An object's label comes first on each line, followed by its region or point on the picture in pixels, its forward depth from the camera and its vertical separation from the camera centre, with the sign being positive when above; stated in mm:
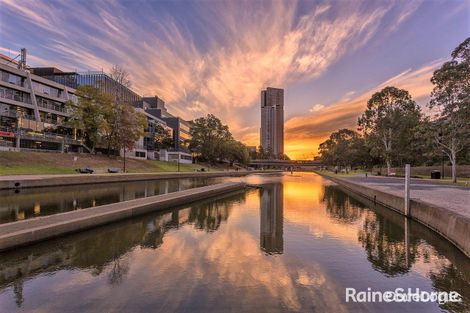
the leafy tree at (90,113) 68250 +11329
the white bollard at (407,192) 17664 -1587
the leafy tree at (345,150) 93669 +5239
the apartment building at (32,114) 64500 +11305
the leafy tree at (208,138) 122125 +10474
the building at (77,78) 101625 +31017
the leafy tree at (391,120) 62594 +9869
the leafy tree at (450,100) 35669 +9452
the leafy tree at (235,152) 127062 +5213
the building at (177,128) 136375 +16659
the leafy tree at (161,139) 119062 +9480
